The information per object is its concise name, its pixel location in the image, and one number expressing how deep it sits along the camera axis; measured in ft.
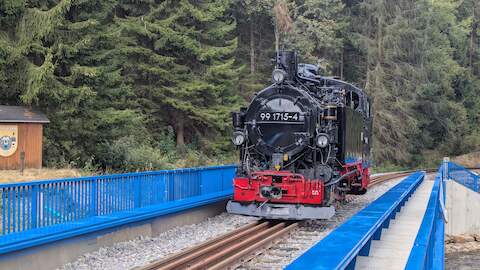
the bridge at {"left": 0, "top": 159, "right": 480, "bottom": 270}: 24.27
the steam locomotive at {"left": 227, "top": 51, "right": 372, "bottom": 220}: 39.93
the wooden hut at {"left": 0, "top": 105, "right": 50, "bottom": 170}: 51.62
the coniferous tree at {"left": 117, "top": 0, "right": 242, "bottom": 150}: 96.78
